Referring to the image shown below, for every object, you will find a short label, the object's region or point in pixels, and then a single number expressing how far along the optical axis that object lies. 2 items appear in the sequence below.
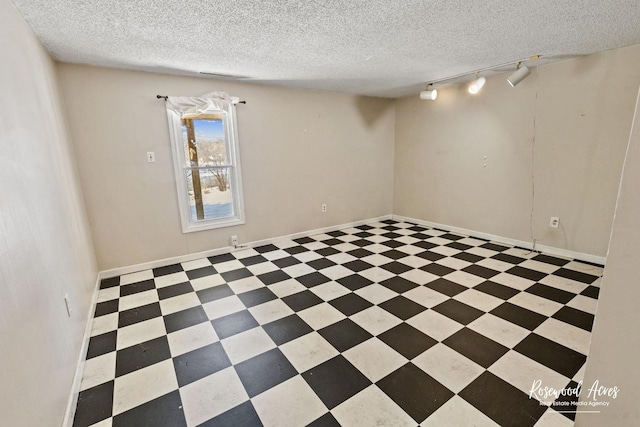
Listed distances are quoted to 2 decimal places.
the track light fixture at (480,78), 2.99
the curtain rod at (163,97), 2.98
